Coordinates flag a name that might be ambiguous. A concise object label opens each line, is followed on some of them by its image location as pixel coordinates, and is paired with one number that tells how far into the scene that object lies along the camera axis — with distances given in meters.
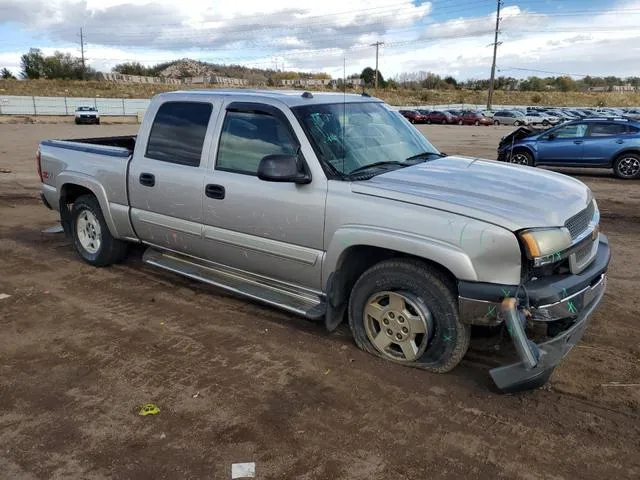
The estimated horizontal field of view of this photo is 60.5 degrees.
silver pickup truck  3.33
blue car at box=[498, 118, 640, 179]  14.16
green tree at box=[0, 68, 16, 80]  85.69
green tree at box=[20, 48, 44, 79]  89.38
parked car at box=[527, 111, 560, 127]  43.03
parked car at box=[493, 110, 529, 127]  47.32
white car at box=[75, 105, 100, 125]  39.25
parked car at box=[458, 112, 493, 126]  48.20
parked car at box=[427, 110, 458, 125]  49.66
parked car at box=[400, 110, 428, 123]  51.22
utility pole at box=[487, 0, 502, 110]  64.54
